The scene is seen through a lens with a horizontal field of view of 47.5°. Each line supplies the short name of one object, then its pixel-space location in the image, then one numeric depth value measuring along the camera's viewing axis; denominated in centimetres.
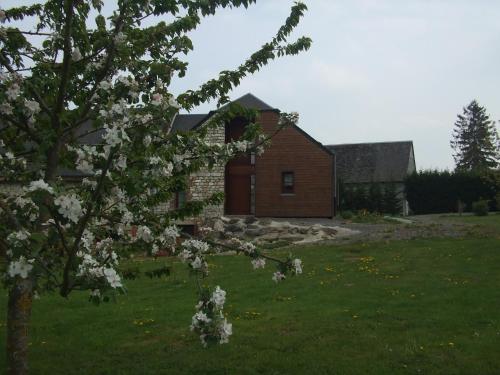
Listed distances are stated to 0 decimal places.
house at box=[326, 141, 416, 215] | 5231
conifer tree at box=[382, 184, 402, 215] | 4319
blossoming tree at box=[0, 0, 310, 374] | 377
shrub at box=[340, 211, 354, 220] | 3441
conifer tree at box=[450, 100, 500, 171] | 8002
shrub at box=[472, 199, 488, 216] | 3653
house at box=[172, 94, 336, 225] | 3291
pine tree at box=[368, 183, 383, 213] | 4331
